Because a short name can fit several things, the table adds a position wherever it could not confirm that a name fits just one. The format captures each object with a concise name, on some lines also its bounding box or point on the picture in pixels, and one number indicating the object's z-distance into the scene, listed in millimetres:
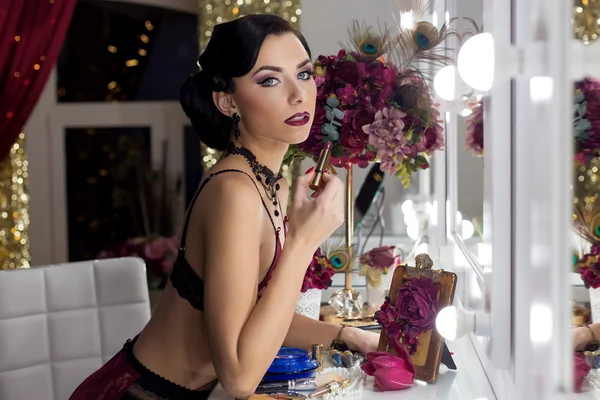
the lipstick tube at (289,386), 1295
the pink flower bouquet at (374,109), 1688
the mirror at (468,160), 1362
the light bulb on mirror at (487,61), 934
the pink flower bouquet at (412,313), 1371
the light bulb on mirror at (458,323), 1187
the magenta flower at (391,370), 1323
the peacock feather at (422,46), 1666
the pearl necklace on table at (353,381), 1289
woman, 1244
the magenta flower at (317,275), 1771
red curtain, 3668
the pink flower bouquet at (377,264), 1947
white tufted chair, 1876
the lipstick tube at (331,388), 1270
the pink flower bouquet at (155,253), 3951
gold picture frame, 1352
